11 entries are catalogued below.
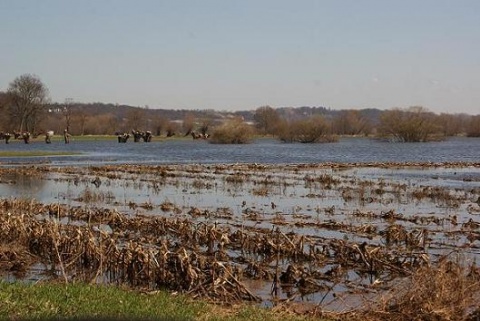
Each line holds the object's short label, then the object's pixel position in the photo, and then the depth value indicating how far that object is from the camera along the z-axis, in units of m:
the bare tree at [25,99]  120.88
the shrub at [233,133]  107.25
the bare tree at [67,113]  142.07
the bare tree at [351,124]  156.12
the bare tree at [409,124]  109.88
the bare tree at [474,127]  142.38
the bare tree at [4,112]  121.25
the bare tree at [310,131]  110.31
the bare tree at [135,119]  163.50
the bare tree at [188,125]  156.50
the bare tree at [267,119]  148.91
